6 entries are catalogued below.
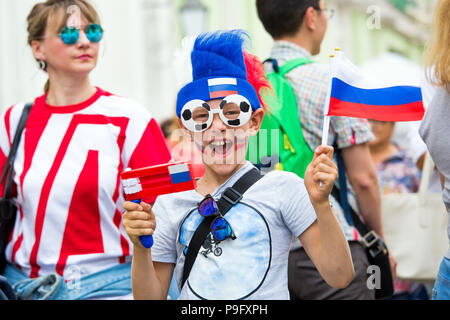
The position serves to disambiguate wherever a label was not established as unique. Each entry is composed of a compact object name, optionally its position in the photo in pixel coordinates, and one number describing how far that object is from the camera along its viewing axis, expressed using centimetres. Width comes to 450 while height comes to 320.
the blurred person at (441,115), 564
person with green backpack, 705
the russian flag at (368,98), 571
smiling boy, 510
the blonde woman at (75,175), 686
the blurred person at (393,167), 1117
